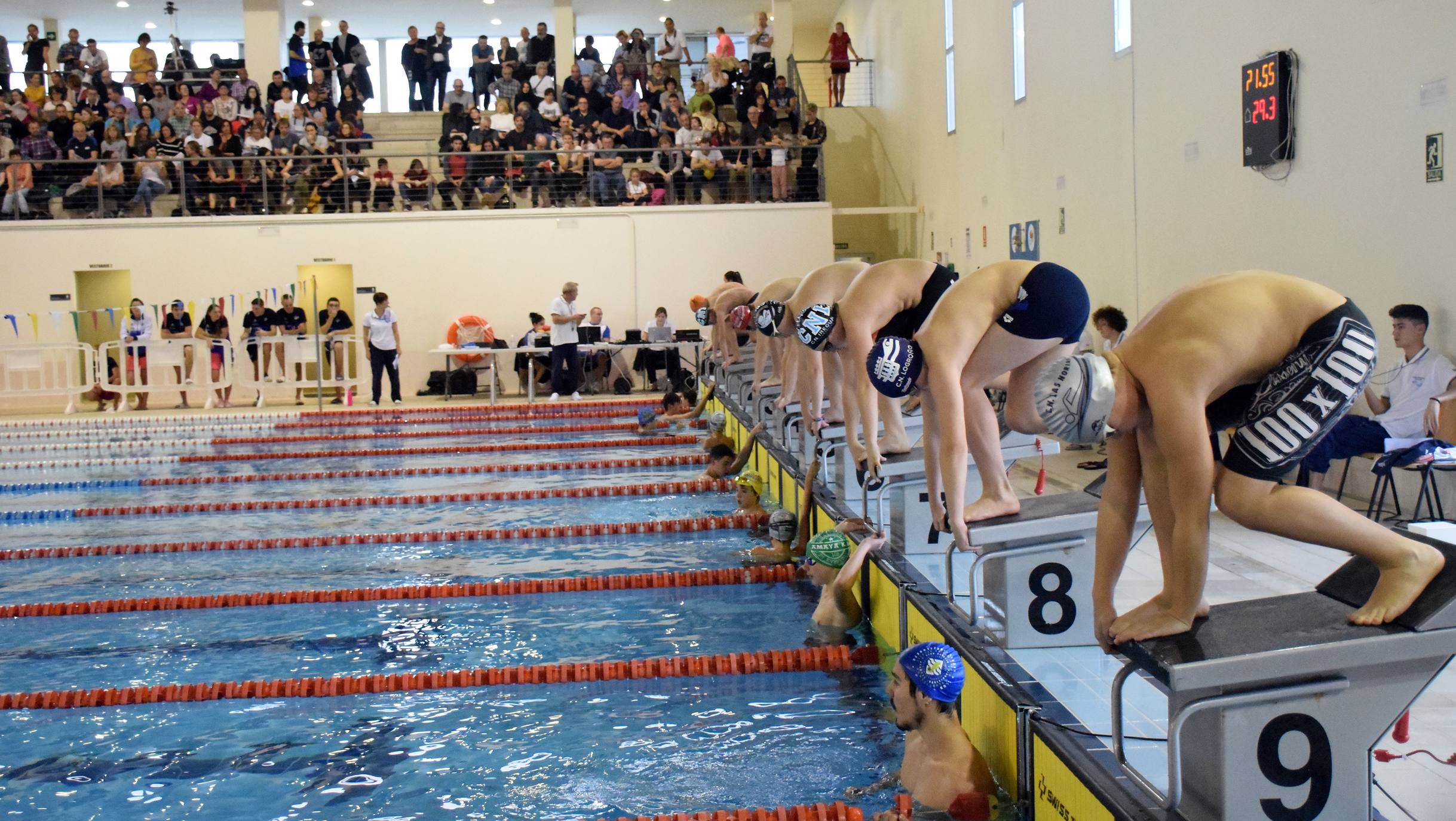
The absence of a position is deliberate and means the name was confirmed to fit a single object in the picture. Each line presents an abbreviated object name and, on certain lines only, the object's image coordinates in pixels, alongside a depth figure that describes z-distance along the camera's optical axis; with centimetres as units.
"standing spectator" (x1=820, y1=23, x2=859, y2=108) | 2020
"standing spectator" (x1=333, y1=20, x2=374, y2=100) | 1952
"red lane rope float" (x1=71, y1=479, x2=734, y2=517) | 894
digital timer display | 706
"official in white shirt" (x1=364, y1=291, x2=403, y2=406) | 1478
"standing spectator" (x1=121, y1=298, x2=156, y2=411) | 1505
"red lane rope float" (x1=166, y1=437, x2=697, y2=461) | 1151
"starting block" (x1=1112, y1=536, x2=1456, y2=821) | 233
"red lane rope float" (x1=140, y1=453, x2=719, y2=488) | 1028
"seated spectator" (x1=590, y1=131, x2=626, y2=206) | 1720
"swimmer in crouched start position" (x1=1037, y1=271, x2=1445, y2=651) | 245
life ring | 1658
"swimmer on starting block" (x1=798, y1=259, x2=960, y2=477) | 529
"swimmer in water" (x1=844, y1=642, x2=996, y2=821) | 323
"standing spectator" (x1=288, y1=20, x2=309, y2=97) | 1891
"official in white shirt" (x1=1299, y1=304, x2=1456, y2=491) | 572
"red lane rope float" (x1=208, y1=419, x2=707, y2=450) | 1255
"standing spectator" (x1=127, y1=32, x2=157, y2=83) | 1869
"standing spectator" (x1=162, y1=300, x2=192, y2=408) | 1545
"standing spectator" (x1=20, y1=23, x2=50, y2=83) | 1902
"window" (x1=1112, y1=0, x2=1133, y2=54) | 948
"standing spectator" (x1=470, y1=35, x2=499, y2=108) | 1914
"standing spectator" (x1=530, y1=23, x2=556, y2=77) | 1950
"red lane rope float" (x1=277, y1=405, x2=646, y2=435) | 1372
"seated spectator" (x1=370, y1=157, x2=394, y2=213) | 1709
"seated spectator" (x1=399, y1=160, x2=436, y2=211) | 1700
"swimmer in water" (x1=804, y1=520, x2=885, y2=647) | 519
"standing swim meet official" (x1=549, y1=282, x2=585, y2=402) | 1492
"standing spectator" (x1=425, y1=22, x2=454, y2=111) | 1972
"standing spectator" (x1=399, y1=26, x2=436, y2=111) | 1953
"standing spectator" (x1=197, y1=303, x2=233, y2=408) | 1537
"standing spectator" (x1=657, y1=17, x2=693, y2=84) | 1966
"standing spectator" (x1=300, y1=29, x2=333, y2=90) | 1925
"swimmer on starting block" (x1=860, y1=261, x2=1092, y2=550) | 402
